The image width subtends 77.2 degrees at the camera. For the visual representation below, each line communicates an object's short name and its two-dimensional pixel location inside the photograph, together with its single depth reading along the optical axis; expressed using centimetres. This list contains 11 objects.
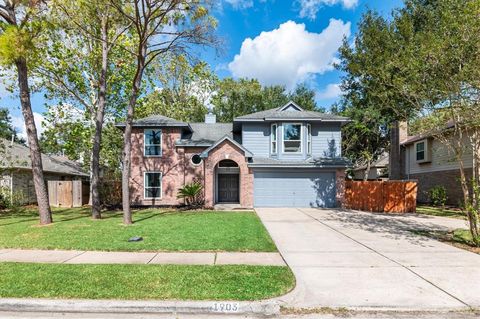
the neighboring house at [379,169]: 3708
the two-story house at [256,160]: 1880
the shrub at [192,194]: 1833
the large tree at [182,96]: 3095
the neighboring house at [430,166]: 1962
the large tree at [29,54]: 1154
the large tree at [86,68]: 1315
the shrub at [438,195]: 1975
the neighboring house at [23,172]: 1972
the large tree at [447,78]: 817
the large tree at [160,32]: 1178
